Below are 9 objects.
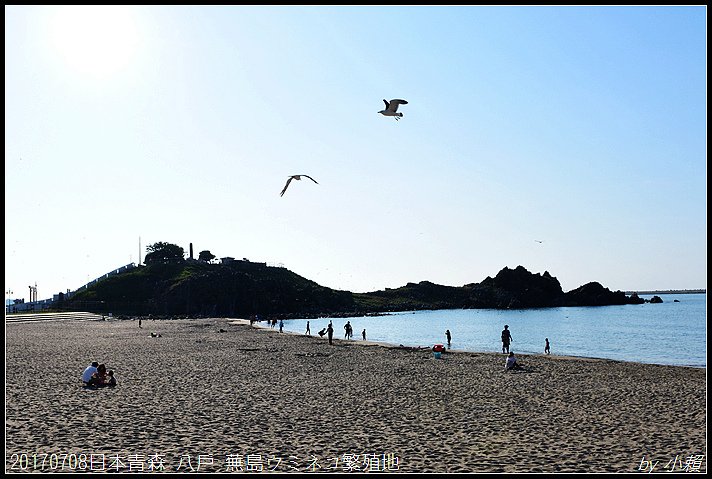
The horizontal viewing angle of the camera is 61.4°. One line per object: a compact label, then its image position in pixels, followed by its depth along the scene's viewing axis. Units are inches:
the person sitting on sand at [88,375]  790.8
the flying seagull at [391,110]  615.7
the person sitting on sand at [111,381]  805.5
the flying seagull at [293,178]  708.0
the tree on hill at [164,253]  6801.2
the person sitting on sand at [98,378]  797.5
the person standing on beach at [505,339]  1471.5
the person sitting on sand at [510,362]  1059.3
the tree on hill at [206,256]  7175.7
